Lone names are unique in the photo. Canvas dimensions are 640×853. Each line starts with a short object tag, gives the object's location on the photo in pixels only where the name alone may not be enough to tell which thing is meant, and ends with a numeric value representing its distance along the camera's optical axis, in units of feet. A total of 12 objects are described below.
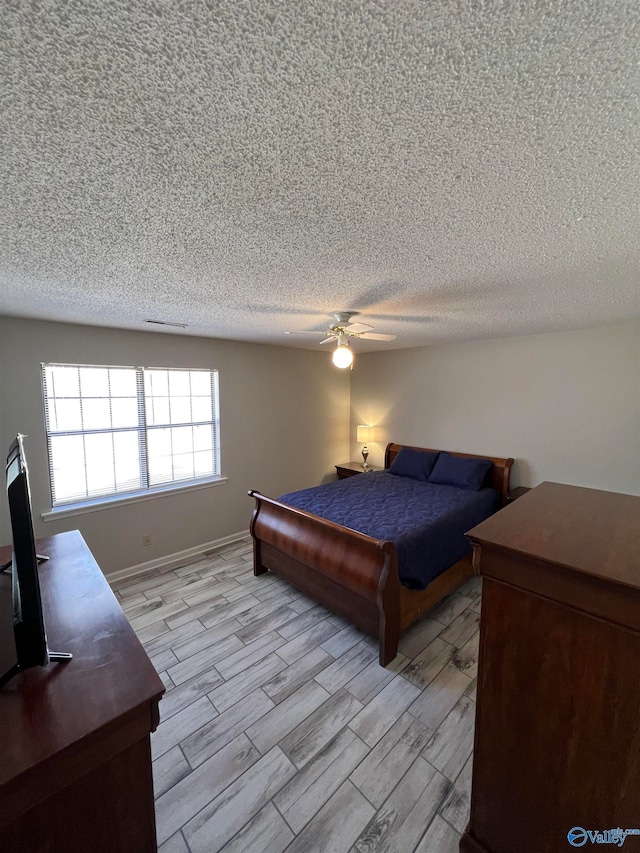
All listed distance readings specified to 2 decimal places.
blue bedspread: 7.87
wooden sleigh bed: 7.05
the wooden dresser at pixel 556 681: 2.85
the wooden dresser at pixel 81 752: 2.44
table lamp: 16.10
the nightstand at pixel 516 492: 11.53
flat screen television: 3.02
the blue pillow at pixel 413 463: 13.50
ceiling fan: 8.19
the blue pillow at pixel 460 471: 11.90
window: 9.55
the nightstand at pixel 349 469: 15.84
